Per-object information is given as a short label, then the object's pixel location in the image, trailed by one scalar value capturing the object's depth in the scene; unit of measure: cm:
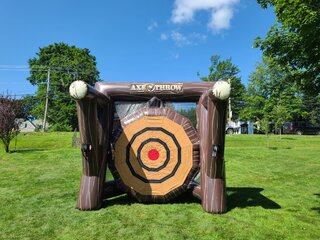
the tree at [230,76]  3642
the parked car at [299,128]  2714
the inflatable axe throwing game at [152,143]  391
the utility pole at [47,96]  2671
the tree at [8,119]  1040
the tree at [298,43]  459
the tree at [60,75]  2984
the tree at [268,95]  2946
